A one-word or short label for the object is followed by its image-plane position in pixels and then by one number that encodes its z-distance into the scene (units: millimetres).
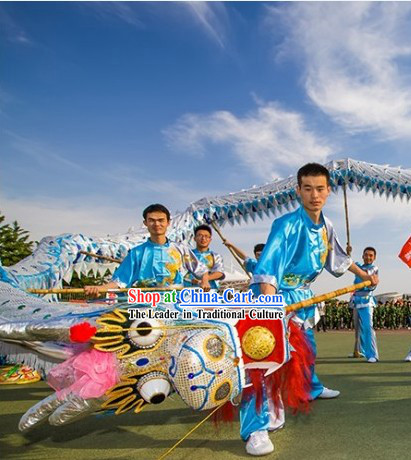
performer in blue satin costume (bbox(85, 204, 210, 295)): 4133
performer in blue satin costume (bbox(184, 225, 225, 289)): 6191
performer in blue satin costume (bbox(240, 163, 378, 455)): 2676
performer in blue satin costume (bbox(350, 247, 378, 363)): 6730
